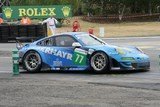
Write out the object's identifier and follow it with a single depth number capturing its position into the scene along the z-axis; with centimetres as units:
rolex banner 5078
